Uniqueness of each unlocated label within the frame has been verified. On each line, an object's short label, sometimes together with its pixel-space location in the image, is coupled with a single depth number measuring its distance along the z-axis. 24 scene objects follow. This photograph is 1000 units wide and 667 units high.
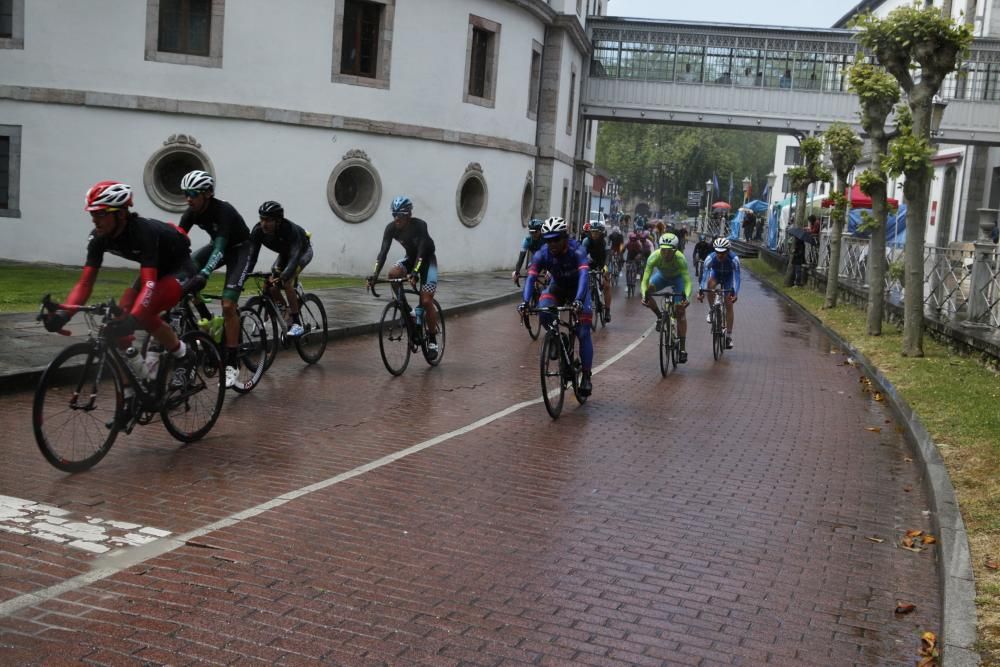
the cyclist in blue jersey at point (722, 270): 15.70
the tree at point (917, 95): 15.36
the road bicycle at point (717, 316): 15.52
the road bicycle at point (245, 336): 9.34
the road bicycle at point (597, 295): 18.19
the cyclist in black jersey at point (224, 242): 9.48
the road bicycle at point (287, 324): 11.30
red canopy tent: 33.10
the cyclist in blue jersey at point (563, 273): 10.52
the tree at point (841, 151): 28.02
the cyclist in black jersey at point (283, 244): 11.05
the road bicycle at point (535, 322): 16.63
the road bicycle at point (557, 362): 10.12
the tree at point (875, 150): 18.84
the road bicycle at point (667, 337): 13.70
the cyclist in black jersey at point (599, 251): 19.34
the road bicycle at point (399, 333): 12.14
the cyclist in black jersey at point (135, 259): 7.11
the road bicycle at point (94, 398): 6.80
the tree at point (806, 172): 35.59
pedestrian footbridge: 39.59
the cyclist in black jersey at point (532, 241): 18.45
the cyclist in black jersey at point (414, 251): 12.48
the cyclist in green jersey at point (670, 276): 14.19
